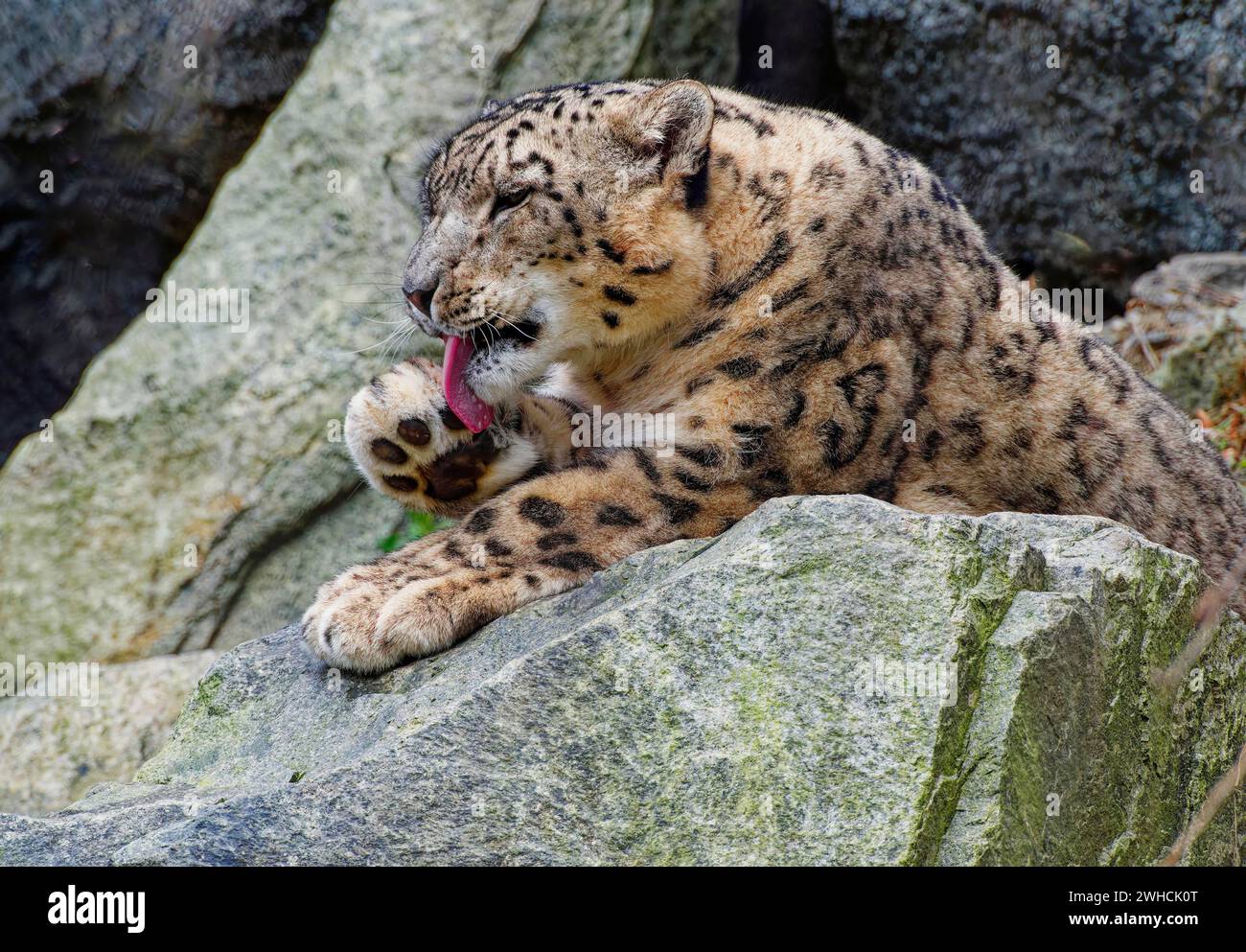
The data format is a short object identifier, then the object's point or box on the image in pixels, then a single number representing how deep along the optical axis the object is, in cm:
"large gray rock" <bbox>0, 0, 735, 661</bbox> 782
